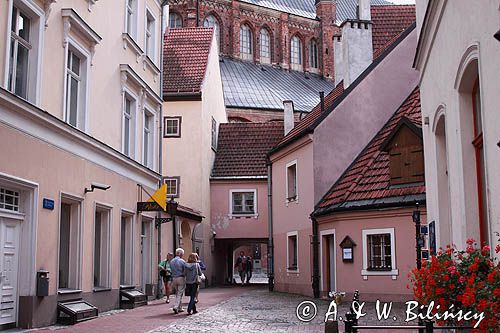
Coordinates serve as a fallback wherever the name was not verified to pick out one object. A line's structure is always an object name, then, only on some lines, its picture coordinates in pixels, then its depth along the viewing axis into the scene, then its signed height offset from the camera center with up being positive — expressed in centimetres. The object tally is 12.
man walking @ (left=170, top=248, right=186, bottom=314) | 1728 -24
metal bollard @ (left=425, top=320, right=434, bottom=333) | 614 -55
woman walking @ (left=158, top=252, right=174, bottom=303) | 2180 -18
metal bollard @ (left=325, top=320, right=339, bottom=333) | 974 -85
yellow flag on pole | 2025 +198
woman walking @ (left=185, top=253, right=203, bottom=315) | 1678 -30
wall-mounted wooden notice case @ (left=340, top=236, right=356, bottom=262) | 2078 +47
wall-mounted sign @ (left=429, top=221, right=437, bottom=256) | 1172 +46
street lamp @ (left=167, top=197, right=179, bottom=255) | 2300 +191
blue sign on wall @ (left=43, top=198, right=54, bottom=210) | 1334 +122
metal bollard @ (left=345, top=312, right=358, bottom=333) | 685 -56
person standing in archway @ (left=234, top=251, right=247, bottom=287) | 3903 -2
